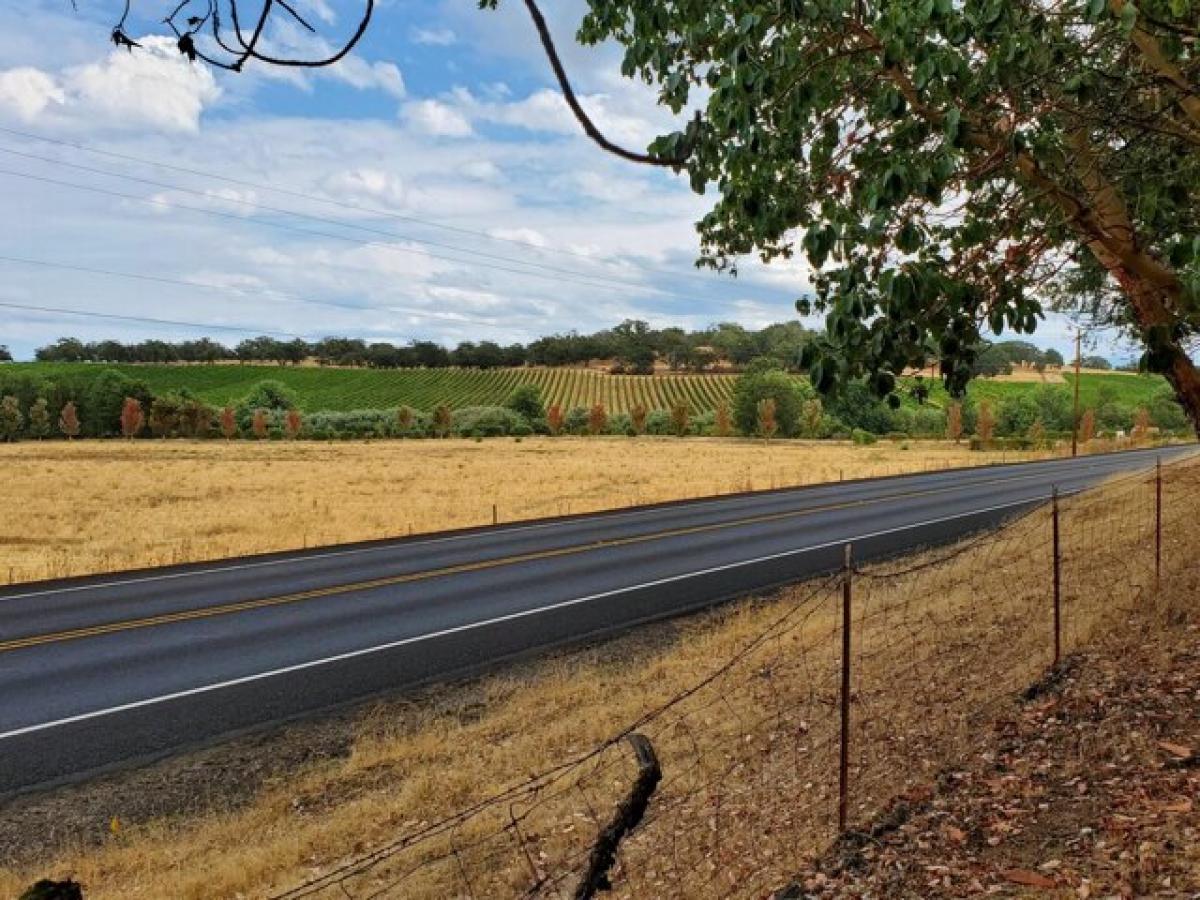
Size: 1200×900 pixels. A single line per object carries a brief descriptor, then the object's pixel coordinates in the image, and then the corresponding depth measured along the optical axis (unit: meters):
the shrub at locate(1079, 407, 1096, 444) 77.54
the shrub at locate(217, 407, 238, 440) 95.44
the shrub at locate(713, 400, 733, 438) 96.31
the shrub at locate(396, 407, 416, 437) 96.75
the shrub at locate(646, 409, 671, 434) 102.19
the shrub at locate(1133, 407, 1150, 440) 70.51
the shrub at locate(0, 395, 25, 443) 90.44
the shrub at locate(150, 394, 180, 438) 97.06
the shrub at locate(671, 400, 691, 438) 99.38
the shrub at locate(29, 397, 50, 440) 94.94
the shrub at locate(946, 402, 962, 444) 88.81
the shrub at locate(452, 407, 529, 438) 98.25
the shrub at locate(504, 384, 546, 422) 107.56
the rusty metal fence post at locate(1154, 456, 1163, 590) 9.78
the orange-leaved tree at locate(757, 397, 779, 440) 89.19
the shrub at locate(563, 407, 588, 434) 103.25
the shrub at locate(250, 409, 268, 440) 96.31
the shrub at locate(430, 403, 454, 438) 97.12
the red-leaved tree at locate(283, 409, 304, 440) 95.94
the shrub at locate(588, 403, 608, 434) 100.12
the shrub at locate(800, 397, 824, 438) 91.56
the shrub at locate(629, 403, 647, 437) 99.56
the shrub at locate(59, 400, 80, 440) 96.00
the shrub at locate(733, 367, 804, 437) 92.06
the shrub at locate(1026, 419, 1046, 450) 66.08
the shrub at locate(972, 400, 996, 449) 85.11
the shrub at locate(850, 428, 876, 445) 83.69
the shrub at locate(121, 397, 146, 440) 96.12
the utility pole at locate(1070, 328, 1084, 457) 53.06
